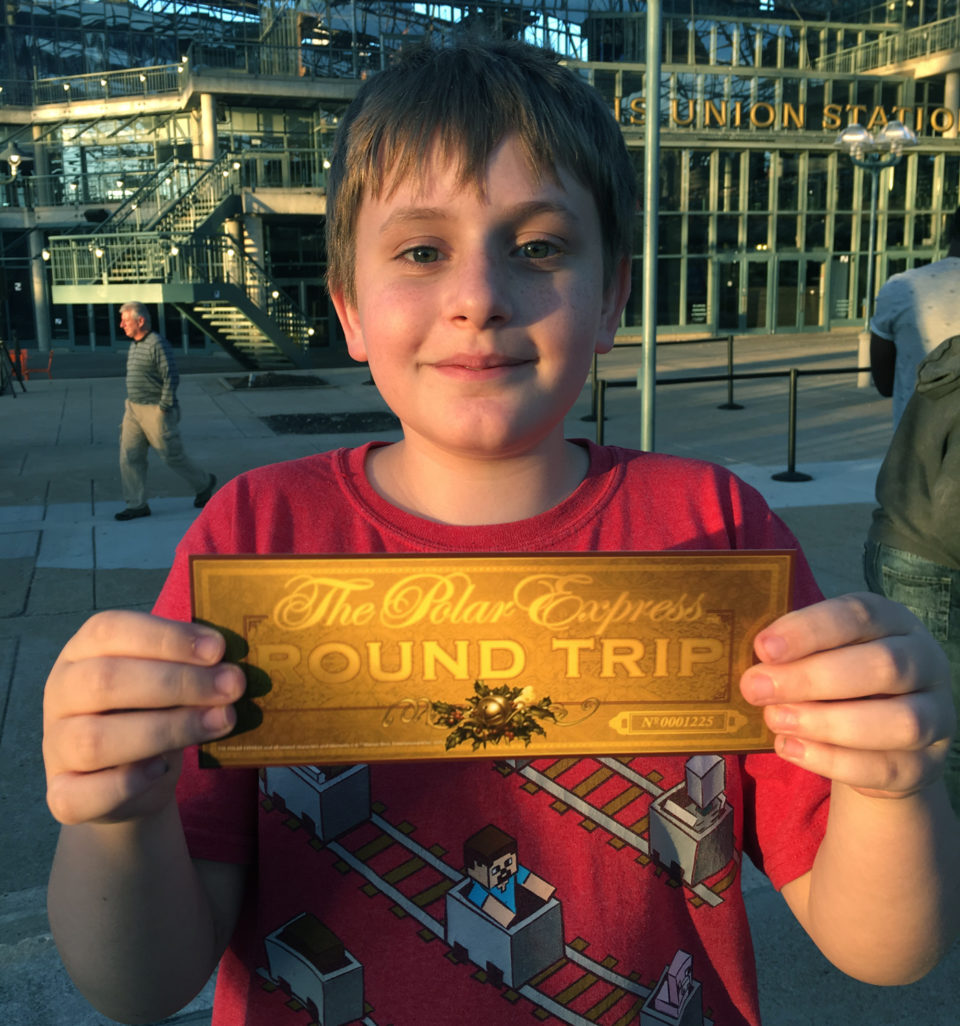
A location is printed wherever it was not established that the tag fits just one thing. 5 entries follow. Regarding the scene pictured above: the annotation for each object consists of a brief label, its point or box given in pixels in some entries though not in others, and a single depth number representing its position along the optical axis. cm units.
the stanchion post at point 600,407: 810
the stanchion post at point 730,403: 1381
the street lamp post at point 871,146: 1641
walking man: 850
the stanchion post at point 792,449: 929
